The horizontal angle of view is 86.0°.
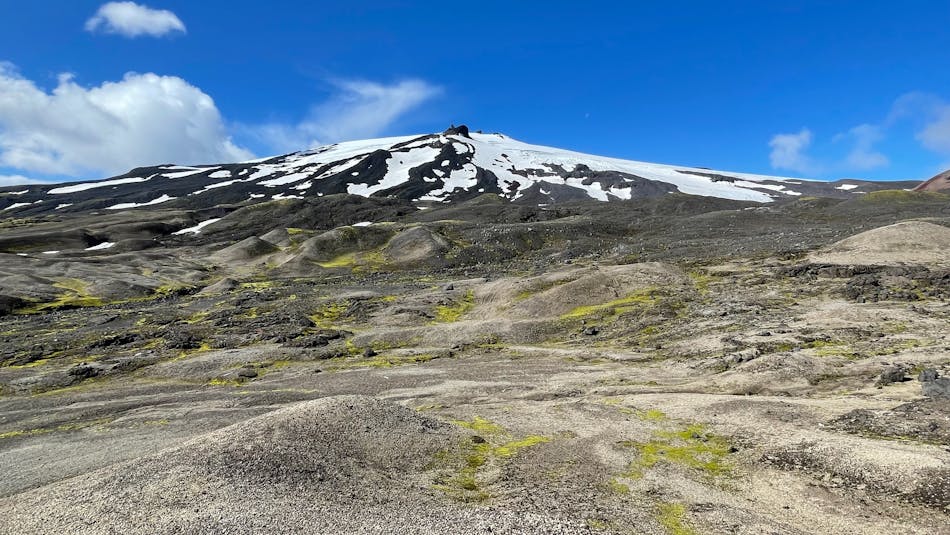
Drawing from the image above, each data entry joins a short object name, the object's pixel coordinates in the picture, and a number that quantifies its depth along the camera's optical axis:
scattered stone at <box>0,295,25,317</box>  70.38
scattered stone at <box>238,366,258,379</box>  40.39
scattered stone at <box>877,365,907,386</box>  25.59
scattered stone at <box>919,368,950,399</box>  22.19
